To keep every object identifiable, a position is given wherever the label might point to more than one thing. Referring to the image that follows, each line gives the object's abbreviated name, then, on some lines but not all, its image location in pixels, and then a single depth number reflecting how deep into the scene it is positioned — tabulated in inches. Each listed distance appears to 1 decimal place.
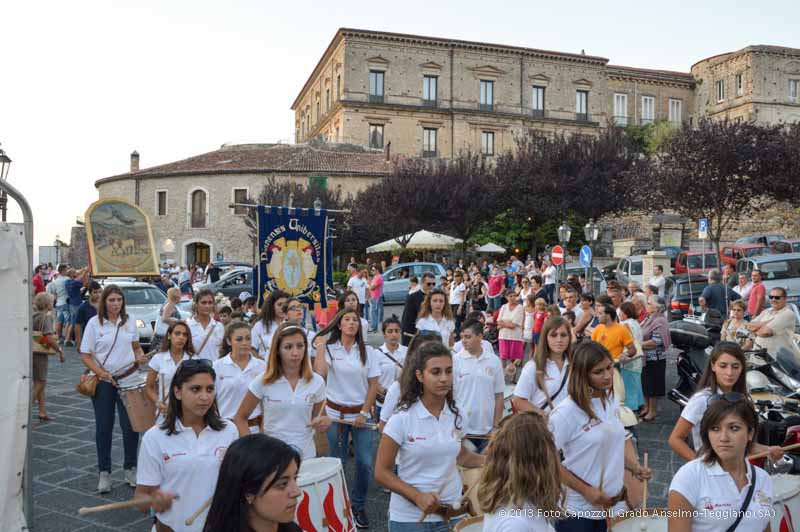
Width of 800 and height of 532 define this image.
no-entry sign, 755.4
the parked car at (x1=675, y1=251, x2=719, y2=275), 958.2
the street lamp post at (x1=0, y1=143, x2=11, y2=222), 439.8
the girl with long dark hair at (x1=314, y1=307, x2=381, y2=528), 212.4
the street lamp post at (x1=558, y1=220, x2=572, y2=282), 796.0
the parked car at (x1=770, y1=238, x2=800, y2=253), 1011.4
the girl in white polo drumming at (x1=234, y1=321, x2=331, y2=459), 177.9
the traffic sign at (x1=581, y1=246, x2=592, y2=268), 769.5
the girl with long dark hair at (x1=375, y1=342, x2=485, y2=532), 134.2
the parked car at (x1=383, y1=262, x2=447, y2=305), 970.1
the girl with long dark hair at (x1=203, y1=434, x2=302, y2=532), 88.5
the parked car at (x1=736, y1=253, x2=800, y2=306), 656.4
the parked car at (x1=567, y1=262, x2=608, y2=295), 933.8
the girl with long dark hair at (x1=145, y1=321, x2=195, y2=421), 229.1
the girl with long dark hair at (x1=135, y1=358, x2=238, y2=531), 132.5
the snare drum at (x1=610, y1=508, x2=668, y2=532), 128.1
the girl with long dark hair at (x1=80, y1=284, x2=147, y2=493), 244.1
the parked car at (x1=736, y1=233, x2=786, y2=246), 1202.0
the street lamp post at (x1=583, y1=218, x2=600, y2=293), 879.7
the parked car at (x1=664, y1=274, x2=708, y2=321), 659.6
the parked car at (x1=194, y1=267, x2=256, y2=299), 965.2
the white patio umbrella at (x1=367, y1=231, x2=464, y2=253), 1153.4
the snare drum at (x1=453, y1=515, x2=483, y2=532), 122.3
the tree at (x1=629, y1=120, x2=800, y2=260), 908.0
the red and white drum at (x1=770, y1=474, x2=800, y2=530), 129.6
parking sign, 792.3
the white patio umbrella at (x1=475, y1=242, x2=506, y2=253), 1257.4
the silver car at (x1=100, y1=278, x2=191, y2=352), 588.4
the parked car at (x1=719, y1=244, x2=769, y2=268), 1003.9
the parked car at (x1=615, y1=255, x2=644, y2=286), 959.0
